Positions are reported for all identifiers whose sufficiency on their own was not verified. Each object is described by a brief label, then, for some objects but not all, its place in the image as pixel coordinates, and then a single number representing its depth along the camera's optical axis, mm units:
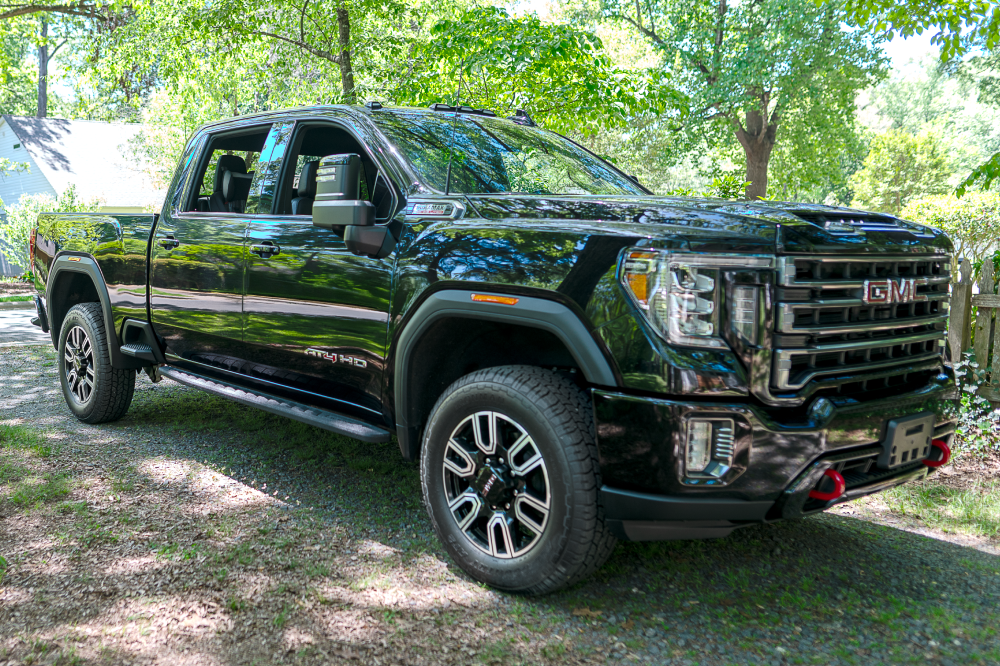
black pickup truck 2645
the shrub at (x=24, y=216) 21078
